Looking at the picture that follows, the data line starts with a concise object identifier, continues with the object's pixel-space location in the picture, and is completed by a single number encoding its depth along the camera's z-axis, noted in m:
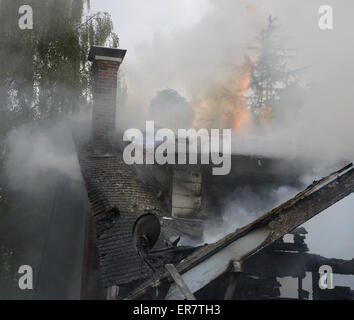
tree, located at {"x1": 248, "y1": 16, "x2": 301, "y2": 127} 29.58
